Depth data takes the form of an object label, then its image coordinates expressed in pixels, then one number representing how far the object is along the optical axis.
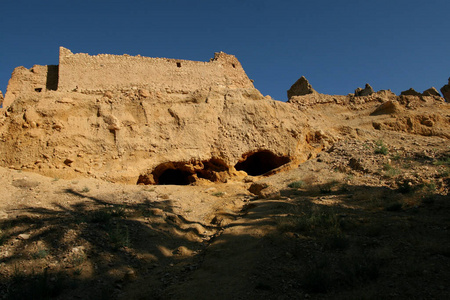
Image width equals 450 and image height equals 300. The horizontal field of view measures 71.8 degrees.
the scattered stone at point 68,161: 9.23
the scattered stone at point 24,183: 7.53
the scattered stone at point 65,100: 10.03
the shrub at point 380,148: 10.95
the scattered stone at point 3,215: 5.17
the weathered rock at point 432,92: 18.16
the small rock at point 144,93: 10.98
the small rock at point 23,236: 4.54
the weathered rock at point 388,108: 16.03
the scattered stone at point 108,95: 10.69
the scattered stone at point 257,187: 9.38
